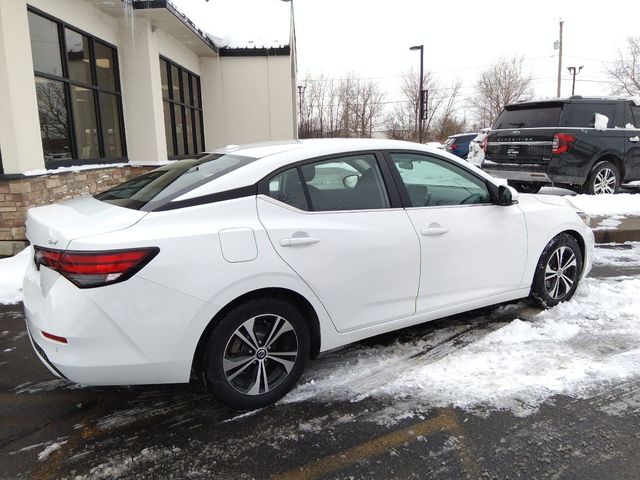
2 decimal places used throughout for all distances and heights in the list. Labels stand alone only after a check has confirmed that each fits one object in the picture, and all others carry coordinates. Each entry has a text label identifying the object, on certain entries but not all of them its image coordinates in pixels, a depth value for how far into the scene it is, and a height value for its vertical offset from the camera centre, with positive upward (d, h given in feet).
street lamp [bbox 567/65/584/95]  172.78 +23.79
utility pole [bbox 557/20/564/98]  139.64 +22.11
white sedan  8.35 -2.19
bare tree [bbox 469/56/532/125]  174.40 +18.54
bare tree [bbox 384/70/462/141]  167.02 +9.27
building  21.06 +3.50
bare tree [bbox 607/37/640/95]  118.83 +15.61
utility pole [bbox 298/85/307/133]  160.72 +16.28
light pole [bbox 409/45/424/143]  83.41 +12.51
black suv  30.30 -0.23
